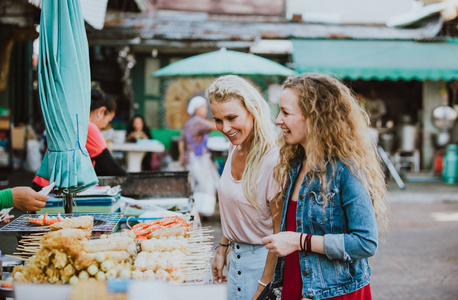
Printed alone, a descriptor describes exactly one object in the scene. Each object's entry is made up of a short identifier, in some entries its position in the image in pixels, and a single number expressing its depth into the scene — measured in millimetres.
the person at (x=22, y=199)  2693
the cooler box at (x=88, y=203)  3486
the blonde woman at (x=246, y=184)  2734
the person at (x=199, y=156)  7781
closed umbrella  2773
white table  8469
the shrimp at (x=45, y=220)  2900
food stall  2035
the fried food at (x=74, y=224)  2625
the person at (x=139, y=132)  10164
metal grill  2762
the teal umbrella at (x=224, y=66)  8359
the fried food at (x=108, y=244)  2381
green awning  11633
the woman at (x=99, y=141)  4090
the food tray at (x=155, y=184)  4496
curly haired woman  2070
